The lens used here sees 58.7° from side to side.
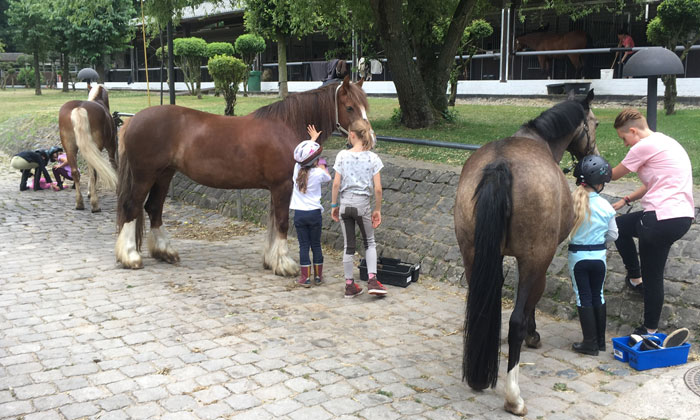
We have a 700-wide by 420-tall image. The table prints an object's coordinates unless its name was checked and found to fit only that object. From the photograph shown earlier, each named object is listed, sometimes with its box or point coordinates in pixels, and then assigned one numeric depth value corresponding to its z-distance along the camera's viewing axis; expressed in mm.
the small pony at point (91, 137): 9891
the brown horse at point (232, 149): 7051
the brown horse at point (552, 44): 20203
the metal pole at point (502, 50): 19594
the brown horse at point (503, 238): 3982
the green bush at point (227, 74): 15367
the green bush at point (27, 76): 46006
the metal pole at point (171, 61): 12562
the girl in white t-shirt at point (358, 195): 6145
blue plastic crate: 4531
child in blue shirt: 4789
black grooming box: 6695
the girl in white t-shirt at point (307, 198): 6469
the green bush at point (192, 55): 24938
